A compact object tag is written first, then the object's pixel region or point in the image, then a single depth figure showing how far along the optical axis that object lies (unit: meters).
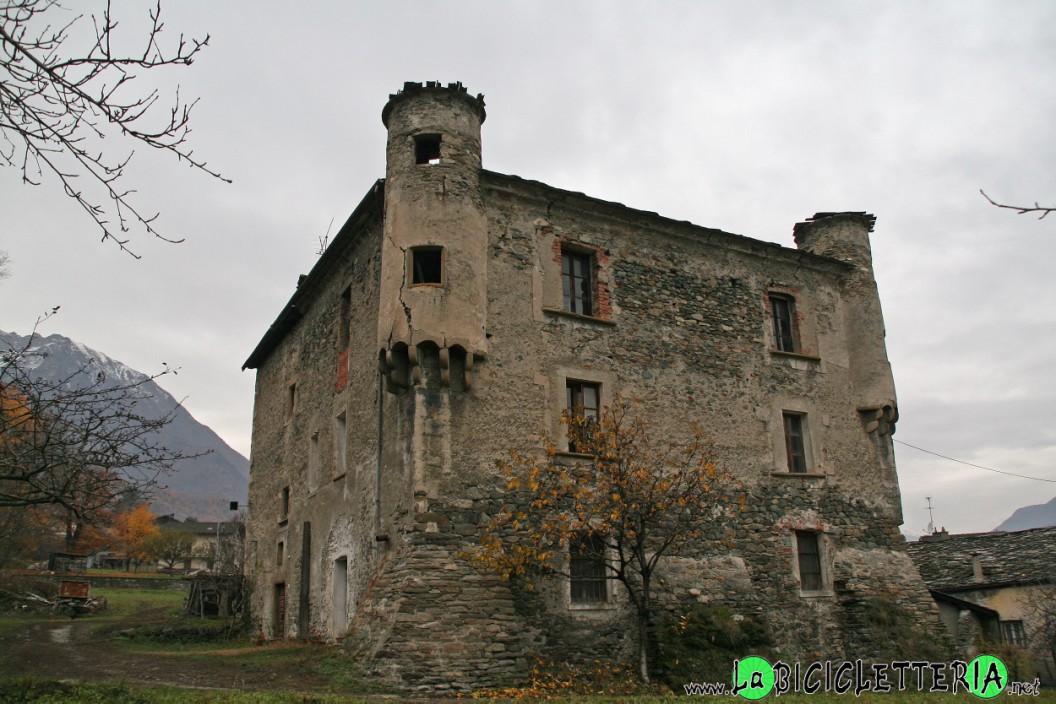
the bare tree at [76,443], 9.30
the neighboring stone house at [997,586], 22.56
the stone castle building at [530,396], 13.30
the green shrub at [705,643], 13.82
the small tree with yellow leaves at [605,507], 12.93
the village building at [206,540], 48.13
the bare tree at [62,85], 4.40
